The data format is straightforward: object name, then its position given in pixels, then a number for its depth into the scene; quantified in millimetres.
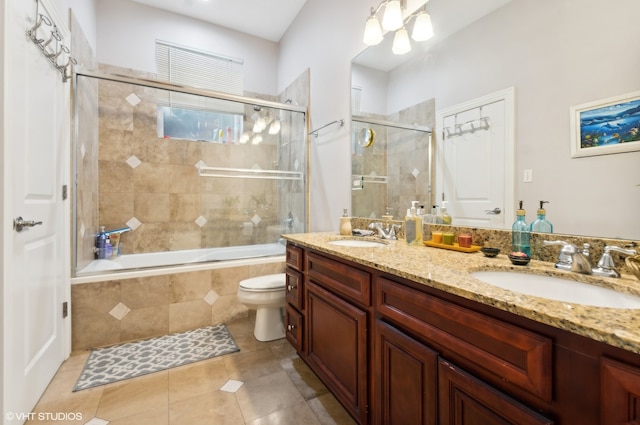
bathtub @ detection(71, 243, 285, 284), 2067
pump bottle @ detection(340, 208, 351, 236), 2010
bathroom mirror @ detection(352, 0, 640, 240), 878
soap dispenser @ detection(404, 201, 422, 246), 1500
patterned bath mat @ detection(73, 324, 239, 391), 1671
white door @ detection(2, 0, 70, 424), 1196
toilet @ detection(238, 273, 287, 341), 2029
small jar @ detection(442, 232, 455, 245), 1361
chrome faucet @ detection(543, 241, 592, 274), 852
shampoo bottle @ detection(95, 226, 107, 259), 2535
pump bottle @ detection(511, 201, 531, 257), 1073
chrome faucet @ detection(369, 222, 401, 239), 1796
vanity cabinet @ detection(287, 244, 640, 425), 525
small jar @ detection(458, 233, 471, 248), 1272
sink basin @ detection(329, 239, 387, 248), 1732
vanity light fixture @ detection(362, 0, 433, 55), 1572
